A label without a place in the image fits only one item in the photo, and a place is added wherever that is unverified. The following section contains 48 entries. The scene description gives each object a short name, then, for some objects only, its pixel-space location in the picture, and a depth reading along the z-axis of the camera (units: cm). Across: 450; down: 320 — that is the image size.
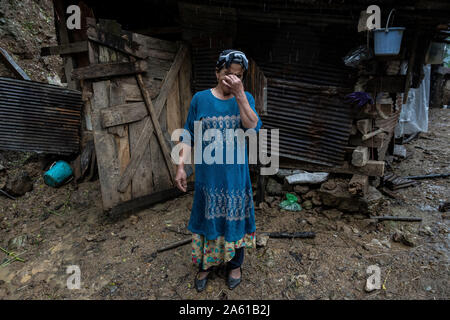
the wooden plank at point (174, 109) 420
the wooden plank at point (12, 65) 673
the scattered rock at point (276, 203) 430
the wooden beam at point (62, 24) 477
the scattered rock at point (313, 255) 319
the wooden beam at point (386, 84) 352
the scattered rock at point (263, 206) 425
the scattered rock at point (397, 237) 347
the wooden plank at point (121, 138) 354
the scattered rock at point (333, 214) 398
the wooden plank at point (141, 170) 383
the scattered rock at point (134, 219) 395
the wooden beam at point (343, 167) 393
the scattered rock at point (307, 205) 421
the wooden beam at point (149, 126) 379
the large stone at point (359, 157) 384
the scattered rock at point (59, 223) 394
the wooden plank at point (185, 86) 425
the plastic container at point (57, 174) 489
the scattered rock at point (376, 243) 341
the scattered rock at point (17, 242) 351
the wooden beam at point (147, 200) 381
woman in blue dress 218
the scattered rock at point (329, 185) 406
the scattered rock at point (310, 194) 422
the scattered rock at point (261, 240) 338
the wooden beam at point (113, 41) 324
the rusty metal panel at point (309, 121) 386
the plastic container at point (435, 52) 471
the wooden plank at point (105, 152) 342
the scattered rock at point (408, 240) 336
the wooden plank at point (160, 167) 410
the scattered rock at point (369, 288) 267
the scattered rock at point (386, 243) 339
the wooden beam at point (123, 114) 345
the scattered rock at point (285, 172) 446
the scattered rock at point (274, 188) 445
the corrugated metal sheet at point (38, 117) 488
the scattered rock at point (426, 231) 362
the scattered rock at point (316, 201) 417
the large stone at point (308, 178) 419
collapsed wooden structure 346
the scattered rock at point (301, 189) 428
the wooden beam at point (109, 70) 324
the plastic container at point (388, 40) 300
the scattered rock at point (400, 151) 680
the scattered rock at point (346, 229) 367
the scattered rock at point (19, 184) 457
